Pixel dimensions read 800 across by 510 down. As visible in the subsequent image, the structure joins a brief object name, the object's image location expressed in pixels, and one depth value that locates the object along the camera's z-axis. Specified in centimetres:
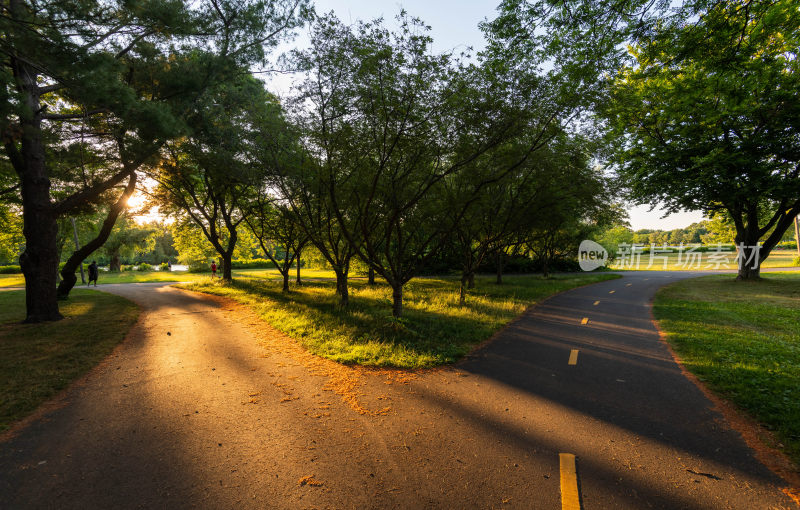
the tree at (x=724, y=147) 1489
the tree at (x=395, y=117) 743
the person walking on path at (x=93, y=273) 2383
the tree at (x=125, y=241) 4375
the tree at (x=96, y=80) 643
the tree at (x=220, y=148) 1138
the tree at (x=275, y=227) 1693
